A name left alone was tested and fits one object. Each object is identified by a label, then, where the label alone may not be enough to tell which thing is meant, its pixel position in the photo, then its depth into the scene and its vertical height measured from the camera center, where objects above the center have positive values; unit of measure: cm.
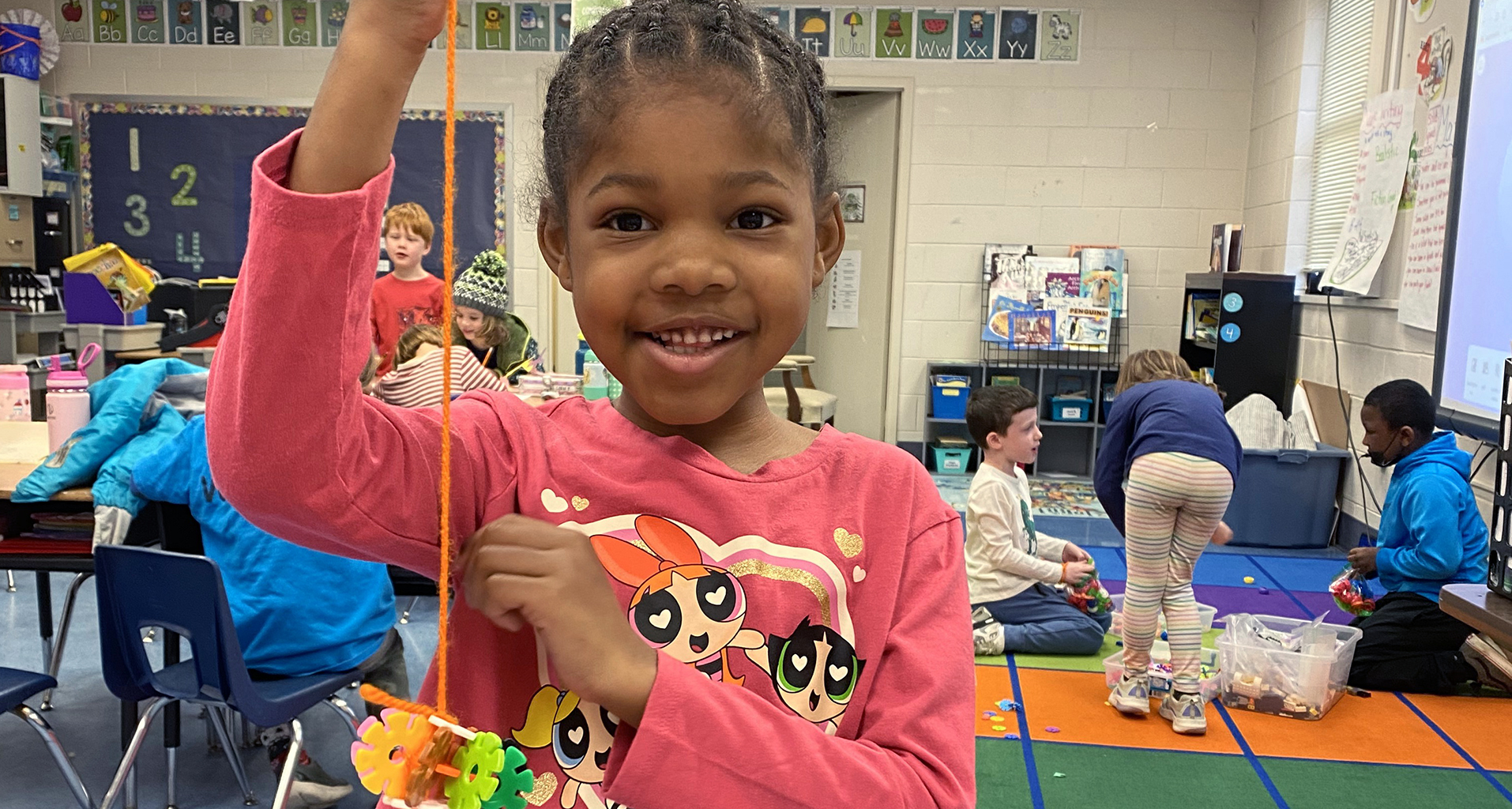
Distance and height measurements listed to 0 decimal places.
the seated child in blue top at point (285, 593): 234 -68
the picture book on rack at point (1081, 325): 698 -25
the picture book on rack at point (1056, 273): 702 +6
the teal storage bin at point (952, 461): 719 -112
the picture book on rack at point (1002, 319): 710 -23
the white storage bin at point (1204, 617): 403 -116
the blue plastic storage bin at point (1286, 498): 531 -95
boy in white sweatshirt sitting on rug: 365 -90
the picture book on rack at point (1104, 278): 700 +4
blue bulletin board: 723 +52
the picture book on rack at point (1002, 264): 707 +11
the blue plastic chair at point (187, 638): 216 -75
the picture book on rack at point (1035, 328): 704 -28
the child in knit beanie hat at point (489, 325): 415 -22
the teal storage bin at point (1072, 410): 711 -78
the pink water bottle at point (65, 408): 291 -39
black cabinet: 584 -24
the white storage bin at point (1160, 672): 322 -115
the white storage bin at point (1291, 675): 323 -109
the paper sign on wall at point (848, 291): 758 -9
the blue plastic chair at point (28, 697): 230 -90
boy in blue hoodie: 351 -83
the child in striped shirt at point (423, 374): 343 -34
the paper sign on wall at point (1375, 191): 477 +43
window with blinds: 554 +86
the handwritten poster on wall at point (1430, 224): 426 +27
